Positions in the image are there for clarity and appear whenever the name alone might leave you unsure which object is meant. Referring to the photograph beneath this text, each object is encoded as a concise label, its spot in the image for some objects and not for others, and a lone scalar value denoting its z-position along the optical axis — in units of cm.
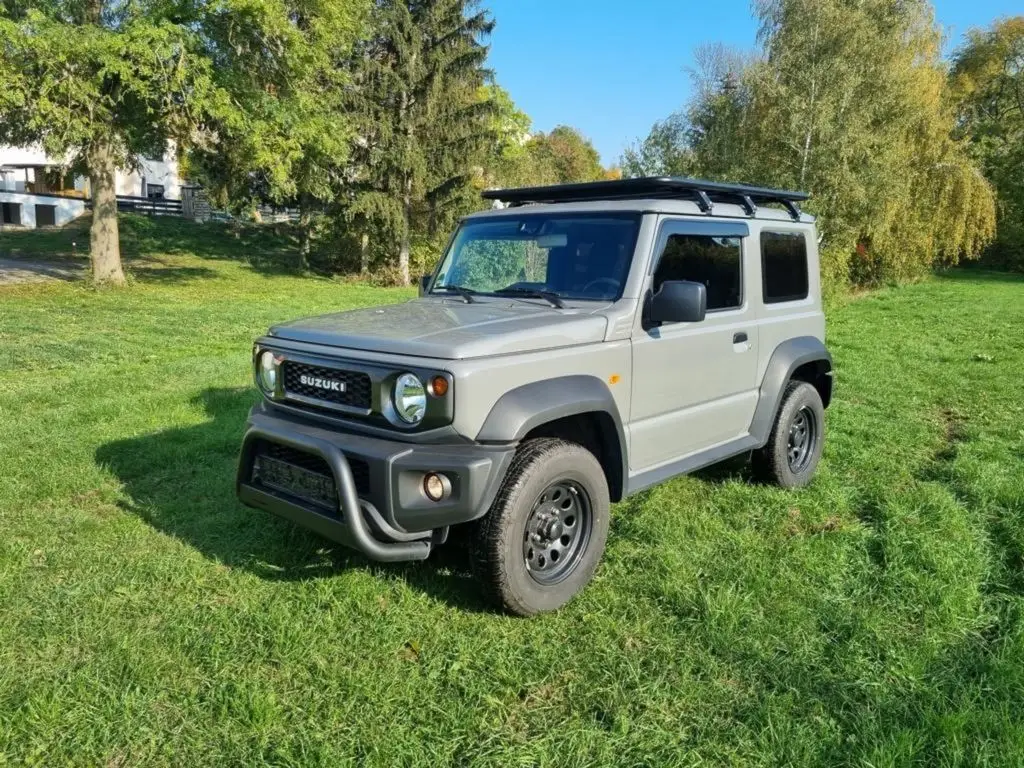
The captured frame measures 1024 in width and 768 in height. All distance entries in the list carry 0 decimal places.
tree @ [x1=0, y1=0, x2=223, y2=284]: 1466
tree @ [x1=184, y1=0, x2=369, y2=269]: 1714
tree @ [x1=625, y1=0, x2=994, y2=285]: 1919
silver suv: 320
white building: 4000
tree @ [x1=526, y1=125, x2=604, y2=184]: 3300
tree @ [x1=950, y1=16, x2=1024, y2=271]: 3700
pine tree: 2433
